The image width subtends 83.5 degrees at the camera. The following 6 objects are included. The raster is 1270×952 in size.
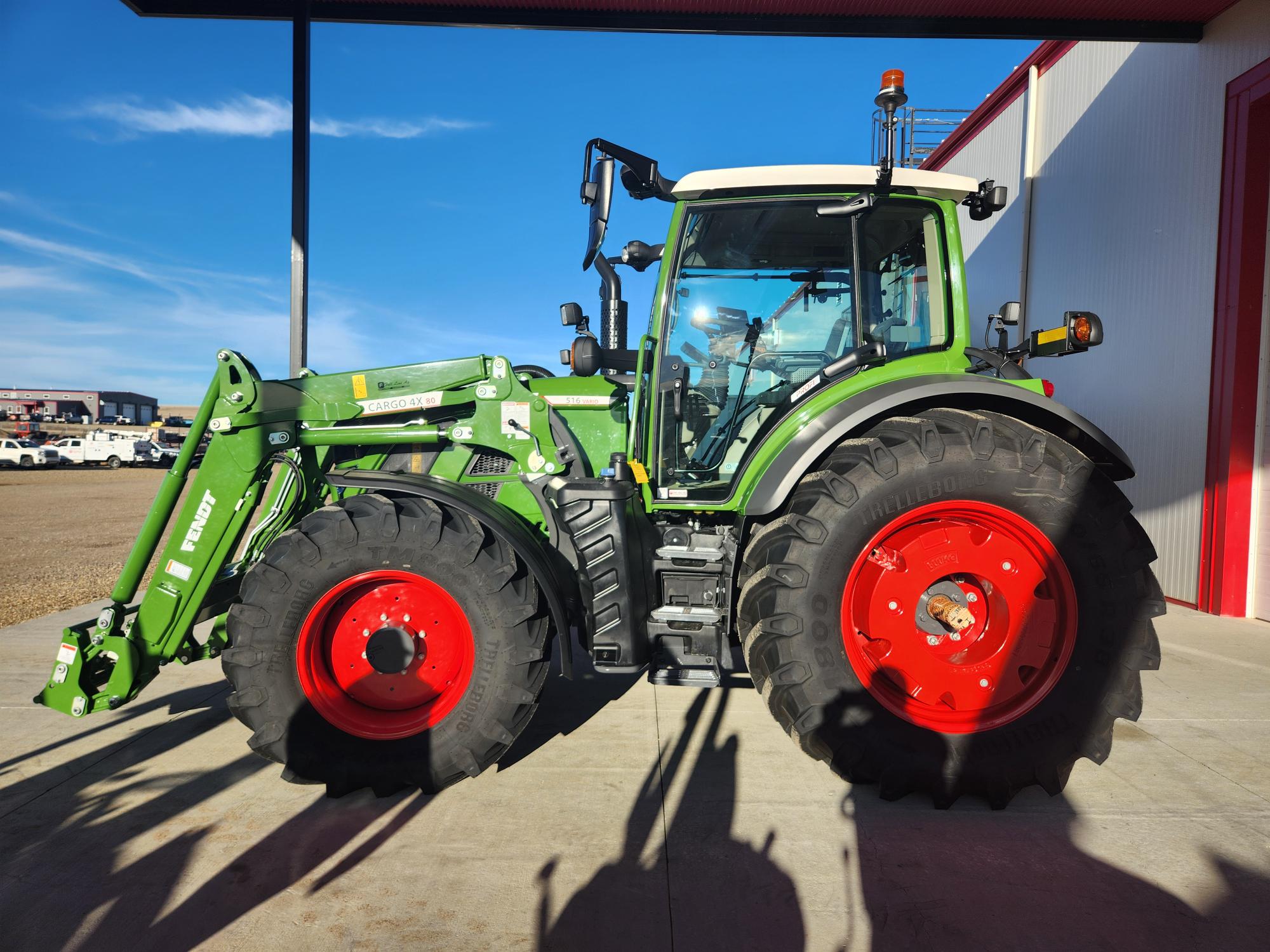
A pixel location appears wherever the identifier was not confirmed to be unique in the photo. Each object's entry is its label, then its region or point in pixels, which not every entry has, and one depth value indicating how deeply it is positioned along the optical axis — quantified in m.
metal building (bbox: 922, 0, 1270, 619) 5.39
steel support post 5.68
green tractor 2.46
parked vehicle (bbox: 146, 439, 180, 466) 32.56
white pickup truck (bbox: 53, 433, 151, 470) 30.58
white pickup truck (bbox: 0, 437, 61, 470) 28.31
